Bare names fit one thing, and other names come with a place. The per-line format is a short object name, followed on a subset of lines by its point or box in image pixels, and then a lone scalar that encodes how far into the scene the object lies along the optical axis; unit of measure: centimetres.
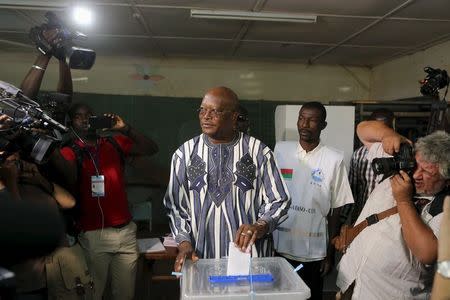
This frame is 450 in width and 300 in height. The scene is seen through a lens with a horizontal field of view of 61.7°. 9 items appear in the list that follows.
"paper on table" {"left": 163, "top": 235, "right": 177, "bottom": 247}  251
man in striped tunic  155
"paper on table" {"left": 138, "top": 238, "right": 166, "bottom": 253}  247
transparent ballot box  114
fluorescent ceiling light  326
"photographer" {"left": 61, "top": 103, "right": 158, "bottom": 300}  220
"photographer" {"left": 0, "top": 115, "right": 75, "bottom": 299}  48
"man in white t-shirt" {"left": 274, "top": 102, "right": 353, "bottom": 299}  218
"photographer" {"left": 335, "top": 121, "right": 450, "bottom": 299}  129
